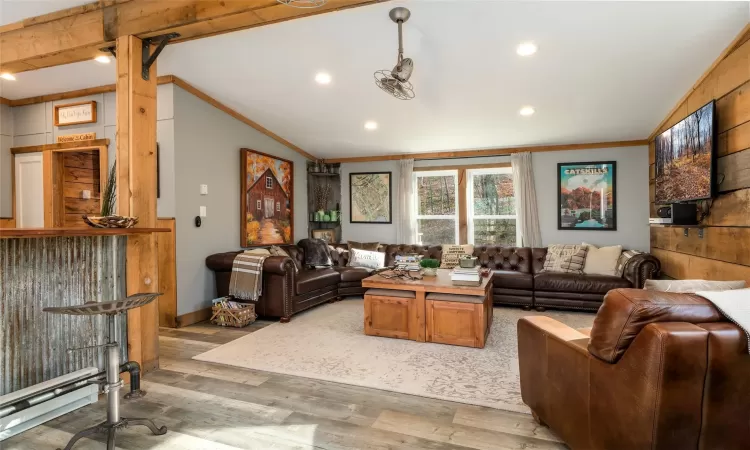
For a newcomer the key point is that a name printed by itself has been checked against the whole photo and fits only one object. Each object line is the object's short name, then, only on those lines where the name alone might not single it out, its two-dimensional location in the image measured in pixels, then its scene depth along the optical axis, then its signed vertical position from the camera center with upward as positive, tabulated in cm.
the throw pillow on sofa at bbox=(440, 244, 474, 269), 543 -48
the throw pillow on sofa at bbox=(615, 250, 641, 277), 446 -49
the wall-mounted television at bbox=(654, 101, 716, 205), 293 +54
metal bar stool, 176 -80
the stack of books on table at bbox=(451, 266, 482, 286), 348 -53
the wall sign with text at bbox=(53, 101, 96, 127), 440 +134
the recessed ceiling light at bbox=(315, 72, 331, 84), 380 +150
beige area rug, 250 -111
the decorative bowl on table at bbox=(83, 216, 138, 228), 229 +2
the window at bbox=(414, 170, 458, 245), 626 +26
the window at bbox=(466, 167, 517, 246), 597 +24
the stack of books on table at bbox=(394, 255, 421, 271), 406 -46
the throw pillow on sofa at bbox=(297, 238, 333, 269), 564 -47
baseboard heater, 197 -99
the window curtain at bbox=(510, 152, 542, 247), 562 +30
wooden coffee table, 332 -86
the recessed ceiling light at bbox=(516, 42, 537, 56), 307 +144
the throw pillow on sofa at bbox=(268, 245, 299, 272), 487 -36
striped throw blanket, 413 -60
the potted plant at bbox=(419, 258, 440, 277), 412 -50
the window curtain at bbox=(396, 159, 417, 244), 627 +28
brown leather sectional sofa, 420 -73
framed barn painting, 495 +35
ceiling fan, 272 +111
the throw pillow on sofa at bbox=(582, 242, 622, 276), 470 -51
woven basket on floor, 400 -100
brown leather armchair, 119 -52
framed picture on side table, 650 -20
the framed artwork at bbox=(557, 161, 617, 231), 533 +36
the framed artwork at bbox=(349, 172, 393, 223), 652 +44
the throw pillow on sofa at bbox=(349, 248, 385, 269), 573 -57
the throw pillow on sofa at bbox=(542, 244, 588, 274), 484 -50
